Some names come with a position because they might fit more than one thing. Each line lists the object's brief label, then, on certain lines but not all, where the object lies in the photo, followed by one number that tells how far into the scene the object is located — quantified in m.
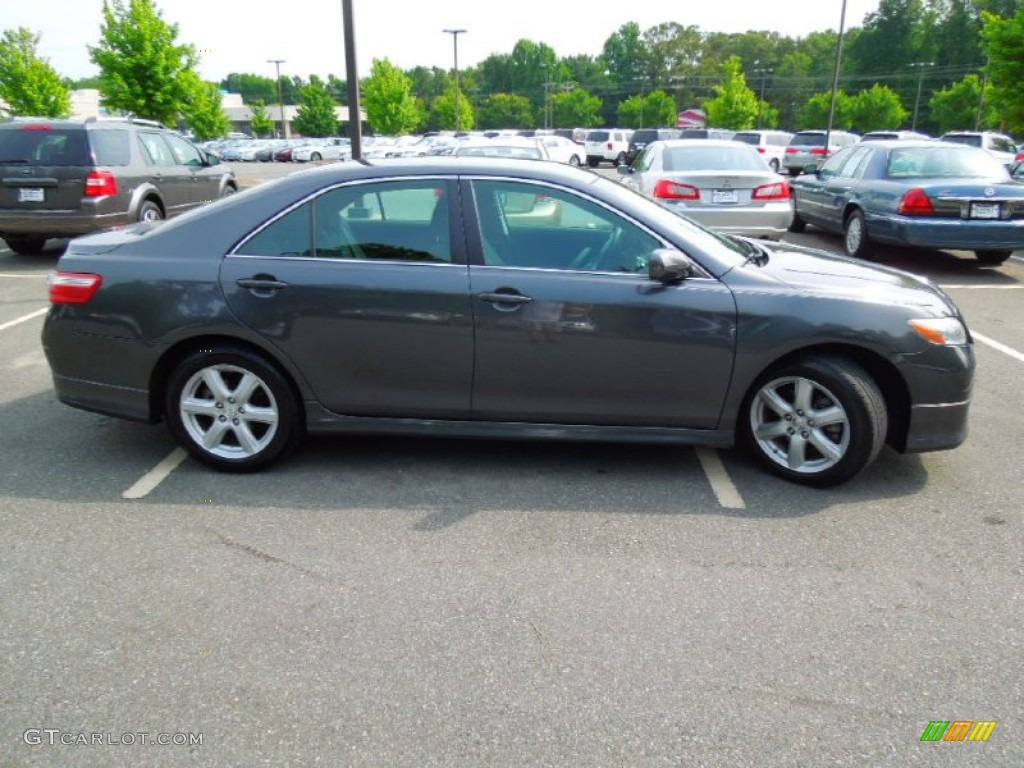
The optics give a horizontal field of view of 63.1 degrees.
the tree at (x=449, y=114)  79.70
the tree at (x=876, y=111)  60.16
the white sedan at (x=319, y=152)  53.31
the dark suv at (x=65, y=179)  10.01
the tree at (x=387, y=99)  60.66
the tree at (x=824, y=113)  63.31
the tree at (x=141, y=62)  22.05
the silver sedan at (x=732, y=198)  9.92
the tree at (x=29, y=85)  29.53
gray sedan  4.10
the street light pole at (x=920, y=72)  82.96
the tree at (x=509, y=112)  112.94
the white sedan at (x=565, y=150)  30.10
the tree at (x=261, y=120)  82.56
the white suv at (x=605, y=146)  42.62
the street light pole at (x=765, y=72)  111.41
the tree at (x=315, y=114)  81.94
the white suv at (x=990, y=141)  26.08
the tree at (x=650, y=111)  85.88
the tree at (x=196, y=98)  22.95
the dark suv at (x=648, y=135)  36.28
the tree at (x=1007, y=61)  20.61
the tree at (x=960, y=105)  61.31
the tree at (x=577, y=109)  101.62
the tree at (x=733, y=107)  56.34
